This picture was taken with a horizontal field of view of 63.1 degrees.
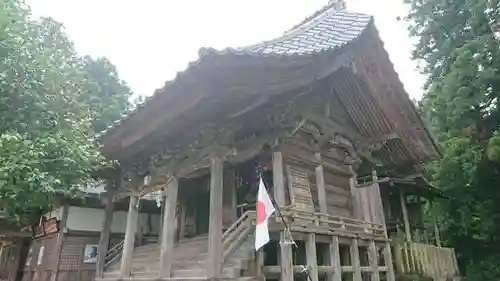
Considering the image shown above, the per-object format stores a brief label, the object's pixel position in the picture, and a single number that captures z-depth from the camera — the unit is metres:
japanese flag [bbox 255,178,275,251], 6.29
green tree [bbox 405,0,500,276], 13.64
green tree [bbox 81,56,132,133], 18.22
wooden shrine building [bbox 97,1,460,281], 6.78
